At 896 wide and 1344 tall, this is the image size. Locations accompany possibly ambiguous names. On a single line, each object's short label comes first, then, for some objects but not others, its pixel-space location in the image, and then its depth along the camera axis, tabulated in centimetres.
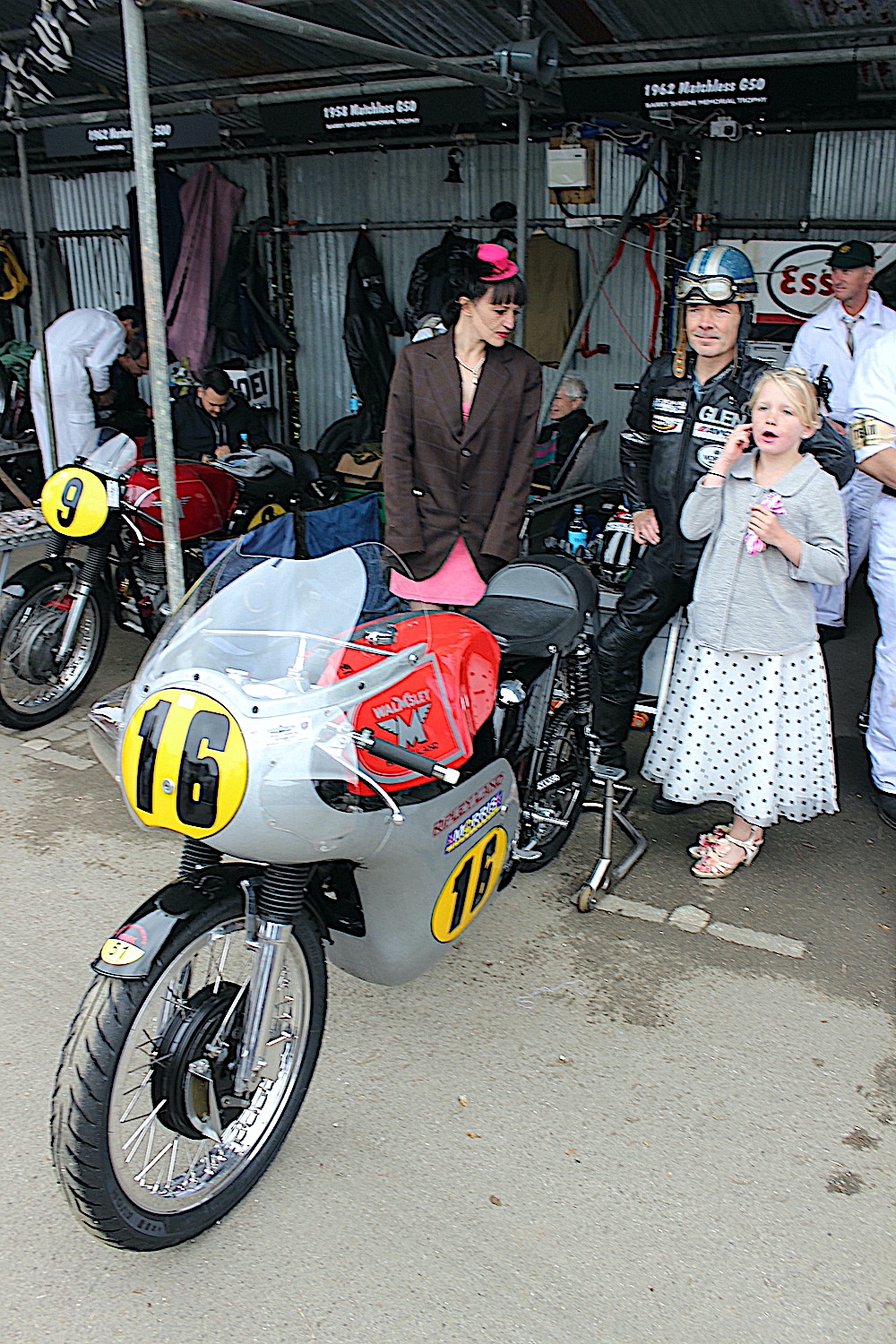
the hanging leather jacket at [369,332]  825
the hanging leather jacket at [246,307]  856
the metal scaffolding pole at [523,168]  439
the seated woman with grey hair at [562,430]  652
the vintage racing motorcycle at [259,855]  196
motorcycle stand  357
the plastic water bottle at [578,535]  576
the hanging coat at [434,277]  777
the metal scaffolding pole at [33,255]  592
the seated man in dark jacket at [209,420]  638
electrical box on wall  689
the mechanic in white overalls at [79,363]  625
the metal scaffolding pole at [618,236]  557
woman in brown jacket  376
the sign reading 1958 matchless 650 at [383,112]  506
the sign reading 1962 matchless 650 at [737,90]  461
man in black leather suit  356
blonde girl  335
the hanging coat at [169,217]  840
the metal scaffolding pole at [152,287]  284
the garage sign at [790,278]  660
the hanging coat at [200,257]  849
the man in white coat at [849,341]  529
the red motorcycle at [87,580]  466
